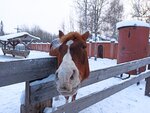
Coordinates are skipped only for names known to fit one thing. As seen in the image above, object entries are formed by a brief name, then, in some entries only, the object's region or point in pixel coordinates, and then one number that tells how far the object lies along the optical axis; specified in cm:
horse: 106
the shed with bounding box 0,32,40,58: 1003
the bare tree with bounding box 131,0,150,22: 1512
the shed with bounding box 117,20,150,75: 414
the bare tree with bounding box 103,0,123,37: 1519
